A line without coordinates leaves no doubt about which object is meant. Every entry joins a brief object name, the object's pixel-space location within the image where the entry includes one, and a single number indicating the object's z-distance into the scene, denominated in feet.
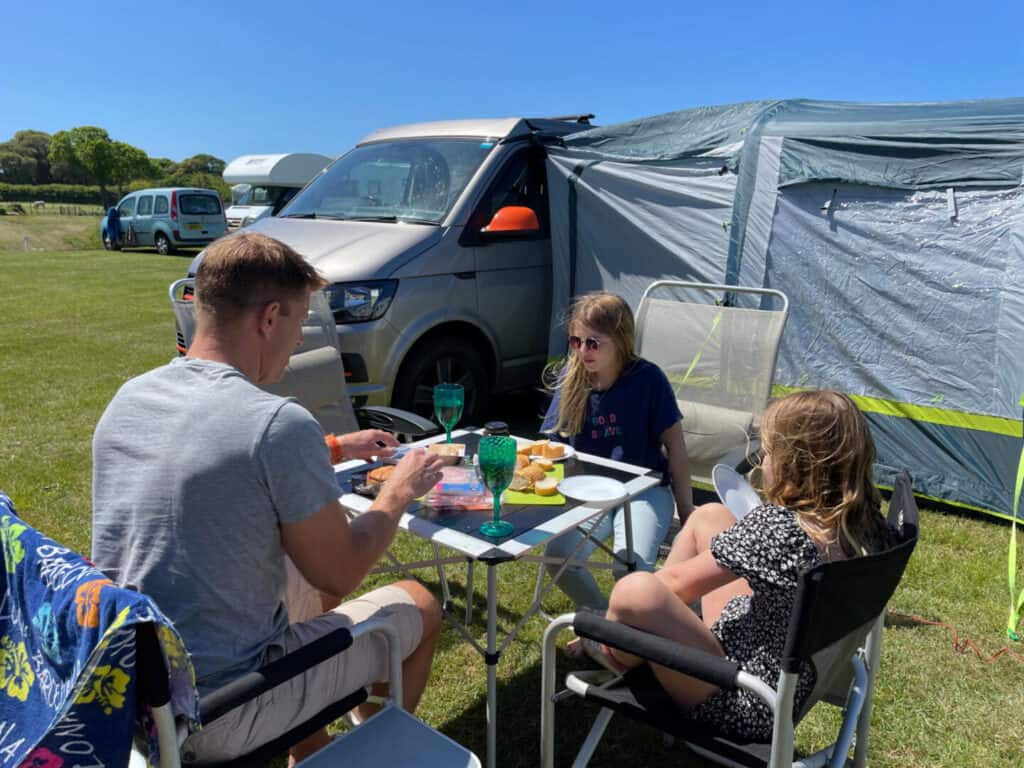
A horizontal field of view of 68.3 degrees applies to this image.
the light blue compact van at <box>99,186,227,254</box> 67.21
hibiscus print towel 3.48
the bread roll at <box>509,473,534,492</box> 7.30
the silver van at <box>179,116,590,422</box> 14.37
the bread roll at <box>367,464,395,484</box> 7.22
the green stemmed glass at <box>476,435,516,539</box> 6.13
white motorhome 65.10
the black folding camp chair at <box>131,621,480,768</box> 3.97
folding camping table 6.04
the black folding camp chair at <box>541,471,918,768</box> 4.33
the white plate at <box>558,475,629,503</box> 7.07
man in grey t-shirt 4.62
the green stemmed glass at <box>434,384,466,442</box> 7.94
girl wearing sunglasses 9.07
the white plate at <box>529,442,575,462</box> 8.16
